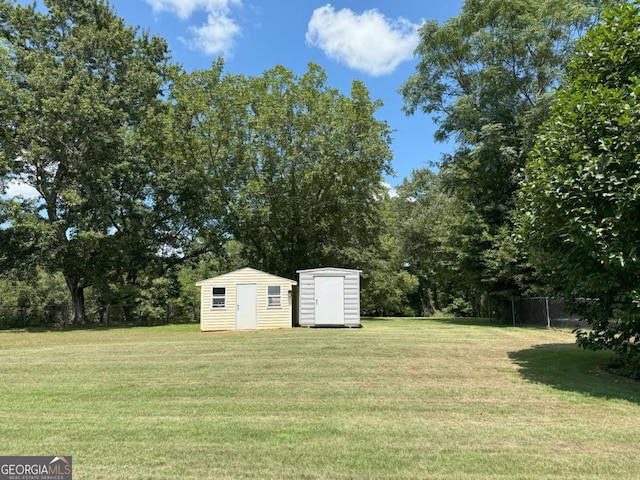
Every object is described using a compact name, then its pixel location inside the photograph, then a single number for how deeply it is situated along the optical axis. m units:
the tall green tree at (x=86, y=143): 21.69
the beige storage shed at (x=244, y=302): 18.59
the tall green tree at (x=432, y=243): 23.19
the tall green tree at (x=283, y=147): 25.03
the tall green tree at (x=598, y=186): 6.81
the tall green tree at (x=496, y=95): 19.56
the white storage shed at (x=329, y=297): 19.19
